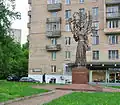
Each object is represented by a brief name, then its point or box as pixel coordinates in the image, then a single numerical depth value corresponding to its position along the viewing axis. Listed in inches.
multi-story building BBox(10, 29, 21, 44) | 794.2
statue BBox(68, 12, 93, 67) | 562.9
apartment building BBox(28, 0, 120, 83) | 1084.9
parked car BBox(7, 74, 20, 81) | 1216.6
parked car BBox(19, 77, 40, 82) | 1020.0
